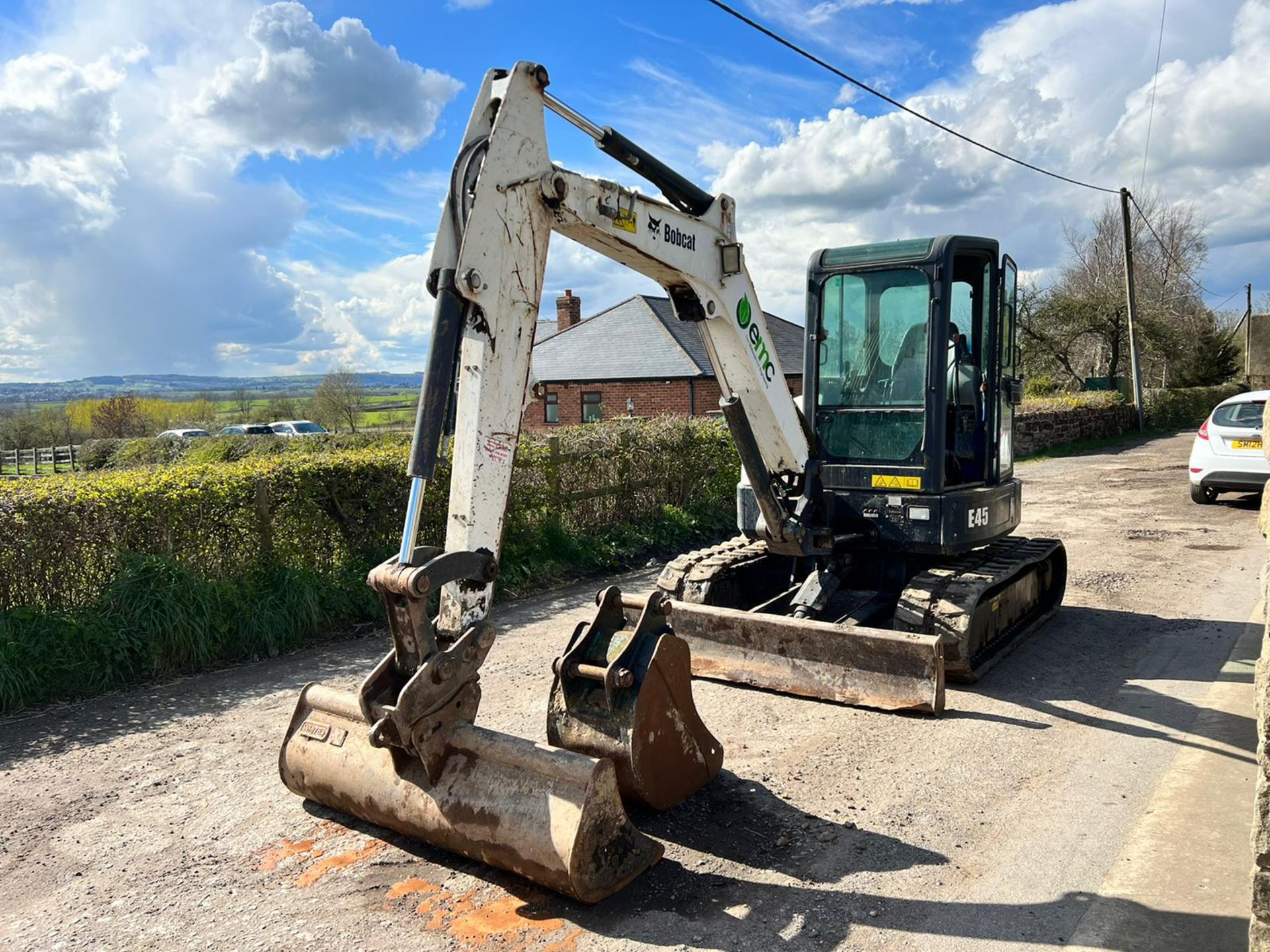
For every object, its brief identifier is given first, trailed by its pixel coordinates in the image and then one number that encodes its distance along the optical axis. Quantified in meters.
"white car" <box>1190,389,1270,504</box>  13.30
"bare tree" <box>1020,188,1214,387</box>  33.59
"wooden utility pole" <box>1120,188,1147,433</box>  26.27
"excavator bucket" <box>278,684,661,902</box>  3.69
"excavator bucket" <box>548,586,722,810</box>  4.39
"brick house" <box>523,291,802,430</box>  28.16
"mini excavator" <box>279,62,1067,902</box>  3.91
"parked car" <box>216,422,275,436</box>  36.31
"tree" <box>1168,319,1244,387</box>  41.09
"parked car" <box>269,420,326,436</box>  37.89
